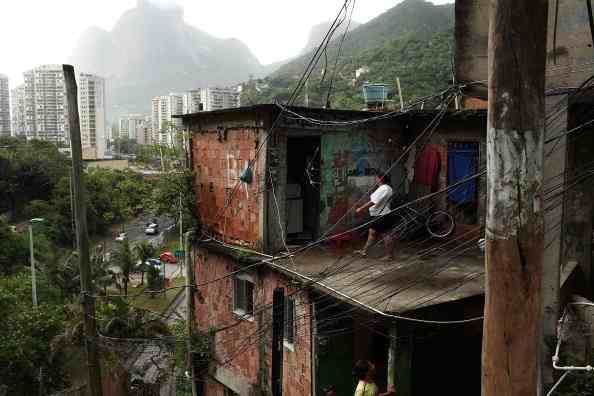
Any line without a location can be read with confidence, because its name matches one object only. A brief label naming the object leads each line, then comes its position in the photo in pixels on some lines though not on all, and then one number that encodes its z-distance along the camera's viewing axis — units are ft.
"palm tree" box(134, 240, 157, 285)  111.23
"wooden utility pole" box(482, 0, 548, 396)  10.73
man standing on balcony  32.76
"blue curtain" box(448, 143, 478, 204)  38.73
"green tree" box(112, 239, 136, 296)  102.53
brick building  29.40
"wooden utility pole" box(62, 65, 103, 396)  29.09
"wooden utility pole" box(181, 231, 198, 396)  46.20
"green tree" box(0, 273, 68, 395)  51.39
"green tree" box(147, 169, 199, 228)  44.27
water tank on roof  45.11
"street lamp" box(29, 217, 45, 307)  66.05
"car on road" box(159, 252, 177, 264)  134.02
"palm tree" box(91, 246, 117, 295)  93.45
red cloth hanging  40.42
